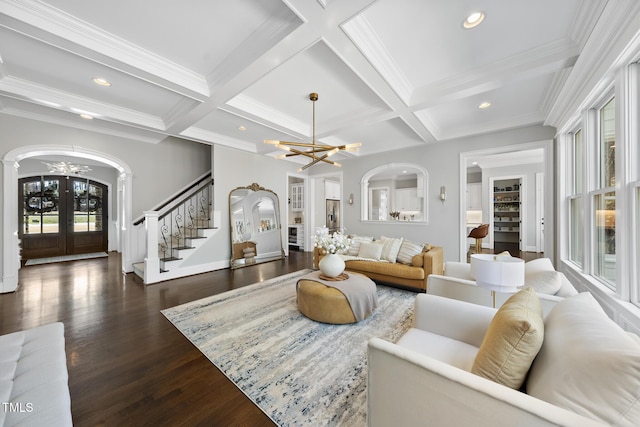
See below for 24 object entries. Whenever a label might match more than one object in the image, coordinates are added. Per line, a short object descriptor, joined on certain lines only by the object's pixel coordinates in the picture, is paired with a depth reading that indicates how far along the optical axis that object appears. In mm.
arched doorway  3688
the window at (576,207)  3035
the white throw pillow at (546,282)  1931
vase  2973
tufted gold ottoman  2623
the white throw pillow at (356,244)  4590
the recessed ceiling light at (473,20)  2004
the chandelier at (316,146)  3074
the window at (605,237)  2207
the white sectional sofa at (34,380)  955
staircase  4355
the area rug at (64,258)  6125
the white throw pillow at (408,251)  3898
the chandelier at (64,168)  5660
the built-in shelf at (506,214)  7996
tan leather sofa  3607
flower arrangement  3031
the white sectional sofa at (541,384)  735
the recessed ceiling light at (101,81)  2957
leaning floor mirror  5691
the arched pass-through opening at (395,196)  9109
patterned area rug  1597
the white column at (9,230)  3684
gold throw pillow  977
